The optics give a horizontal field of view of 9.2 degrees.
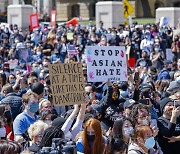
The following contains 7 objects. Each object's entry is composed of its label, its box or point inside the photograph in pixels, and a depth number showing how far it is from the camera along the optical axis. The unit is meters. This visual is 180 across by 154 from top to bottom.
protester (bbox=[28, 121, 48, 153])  12.37
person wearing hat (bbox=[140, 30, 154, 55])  40.57
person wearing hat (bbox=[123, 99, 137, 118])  15.21
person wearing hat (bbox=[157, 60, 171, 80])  26.05
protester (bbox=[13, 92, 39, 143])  14.17
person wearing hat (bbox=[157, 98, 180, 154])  14.70
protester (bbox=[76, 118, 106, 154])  12.13
